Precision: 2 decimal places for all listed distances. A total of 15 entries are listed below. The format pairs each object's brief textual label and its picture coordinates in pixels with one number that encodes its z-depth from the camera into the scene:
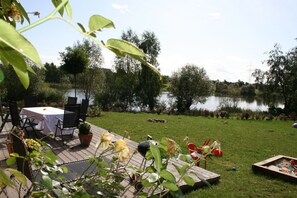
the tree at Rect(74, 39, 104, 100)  22.61
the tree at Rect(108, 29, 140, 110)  23.12
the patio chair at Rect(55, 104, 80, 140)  5.88
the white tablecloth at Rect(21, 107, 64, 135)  6.22
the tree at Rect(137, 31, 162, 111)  23.29
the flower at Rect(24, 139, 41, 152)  0.77
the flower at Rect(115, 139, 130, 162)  0.66
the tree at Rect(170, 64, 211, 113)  25.80
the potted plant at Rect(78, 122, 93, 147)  5.74
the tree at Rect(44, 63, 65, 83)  17.87
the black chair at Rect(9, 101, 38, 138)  5.15
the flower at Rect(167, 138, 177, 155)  0.62
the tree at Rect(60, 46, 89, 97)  14.82
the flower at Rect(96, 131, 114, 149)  0.70
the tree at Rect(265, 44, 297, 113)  23.66
